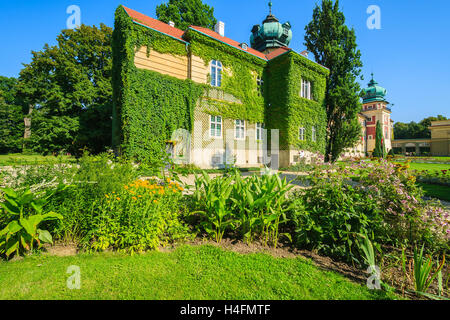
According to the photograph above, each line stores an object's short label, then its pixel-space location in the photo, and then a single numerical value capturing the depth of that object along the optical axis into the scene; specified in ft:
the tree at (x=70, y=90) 67.82
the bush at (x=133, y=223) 9.05
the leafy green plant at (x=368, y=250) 7.38
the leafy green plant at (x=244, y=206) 9.99
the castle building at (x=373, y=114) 172.30
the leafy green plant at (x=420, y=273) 6.64
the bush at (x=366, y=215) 8.89
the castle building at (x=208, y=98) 36.70
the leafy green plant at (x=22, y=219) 7.53
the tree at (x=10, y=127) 106.11
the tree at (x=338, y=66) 56.65
